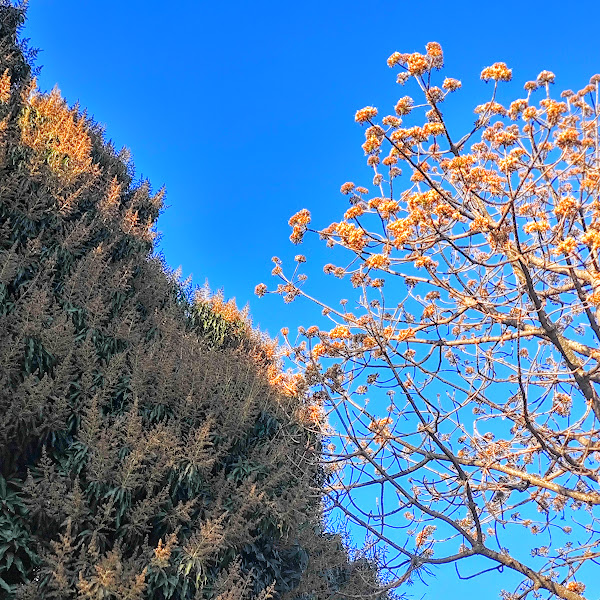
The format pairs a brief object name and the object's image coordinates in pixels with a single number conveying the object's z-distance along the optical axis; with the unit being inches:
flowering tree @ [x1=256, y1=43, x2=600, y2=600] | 173.6
